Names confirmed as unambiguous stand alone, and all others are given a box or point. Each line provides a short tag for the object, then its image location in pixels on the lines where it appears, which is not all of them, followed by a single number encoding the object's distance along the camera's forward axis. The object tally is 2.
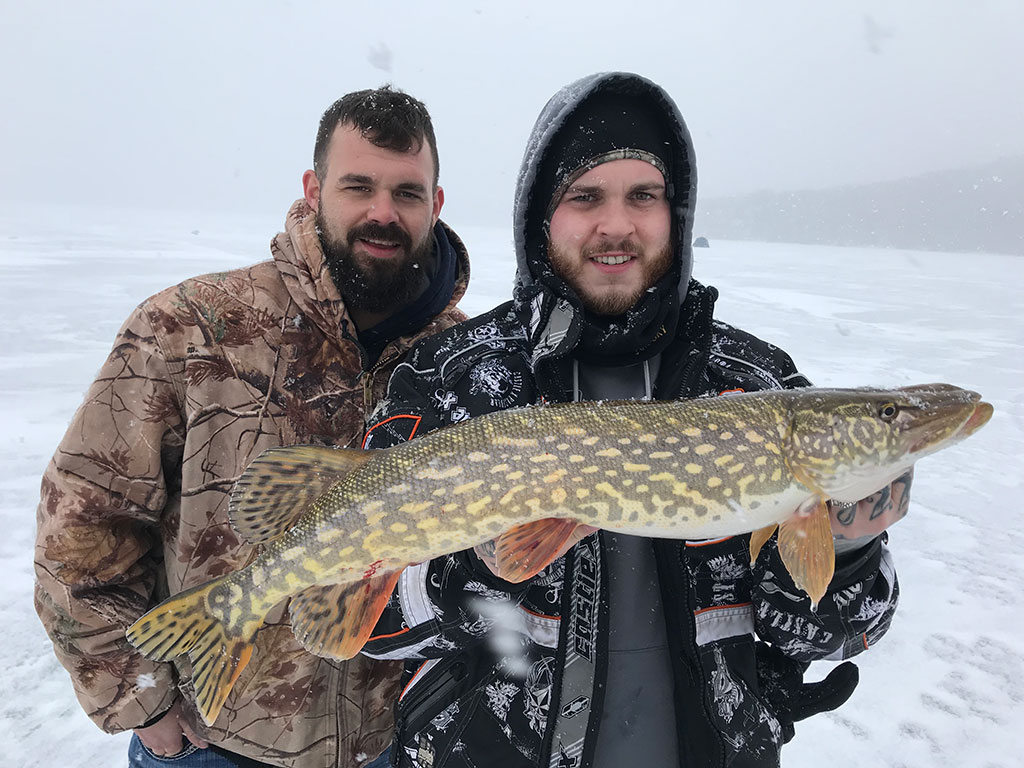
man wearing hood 0.59
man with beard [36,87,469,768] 0.68
